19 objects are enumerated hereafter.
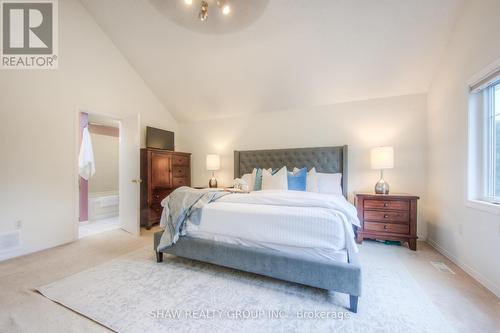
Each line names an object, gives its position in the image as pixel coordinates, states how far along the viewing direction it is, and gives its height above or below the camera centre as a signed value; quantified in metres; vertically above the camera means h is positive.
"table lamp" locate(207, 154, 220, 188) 4.25 +0.09
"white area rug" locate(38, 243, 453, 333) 1.44 -1.12
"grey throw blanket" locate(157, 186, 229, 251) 2.22 -0.49
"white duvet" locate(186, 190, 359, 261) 1.69 -0.52
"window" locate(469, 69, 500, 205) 1.99 +0.26
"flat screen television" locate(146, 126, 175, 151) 4.16 +0.60
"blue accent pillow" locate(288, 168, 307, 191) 3.26 -0.24
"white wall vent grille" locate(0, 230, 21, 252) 2.46 -0.92
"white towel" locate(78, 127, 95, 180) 4.35 +0.18
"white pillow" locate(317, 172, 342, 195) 3.22 -0.27
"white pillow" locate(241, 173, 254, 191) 3.76 -0.24
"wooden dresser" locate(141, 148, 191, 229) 3.75 -0.26
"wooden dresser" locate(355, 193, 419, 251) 2.75 -0.70
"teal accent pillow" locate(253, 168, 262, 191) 3.58 -0.28
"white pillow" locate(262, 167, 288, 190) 3.25 -0.23
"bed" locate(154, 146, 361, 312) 1.64 -0.70
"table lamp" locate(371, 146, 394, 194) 2.92 +0.08
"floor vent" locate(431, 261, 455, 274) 2.18 -1.12
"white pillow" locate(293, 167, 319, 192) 3.20 -0.24
